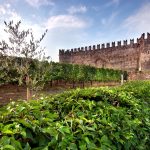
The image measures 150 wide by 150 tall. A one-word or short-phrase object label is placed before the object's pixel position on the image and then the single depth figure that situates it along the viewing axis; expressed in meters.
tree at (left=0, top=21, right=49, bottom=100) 6.32
